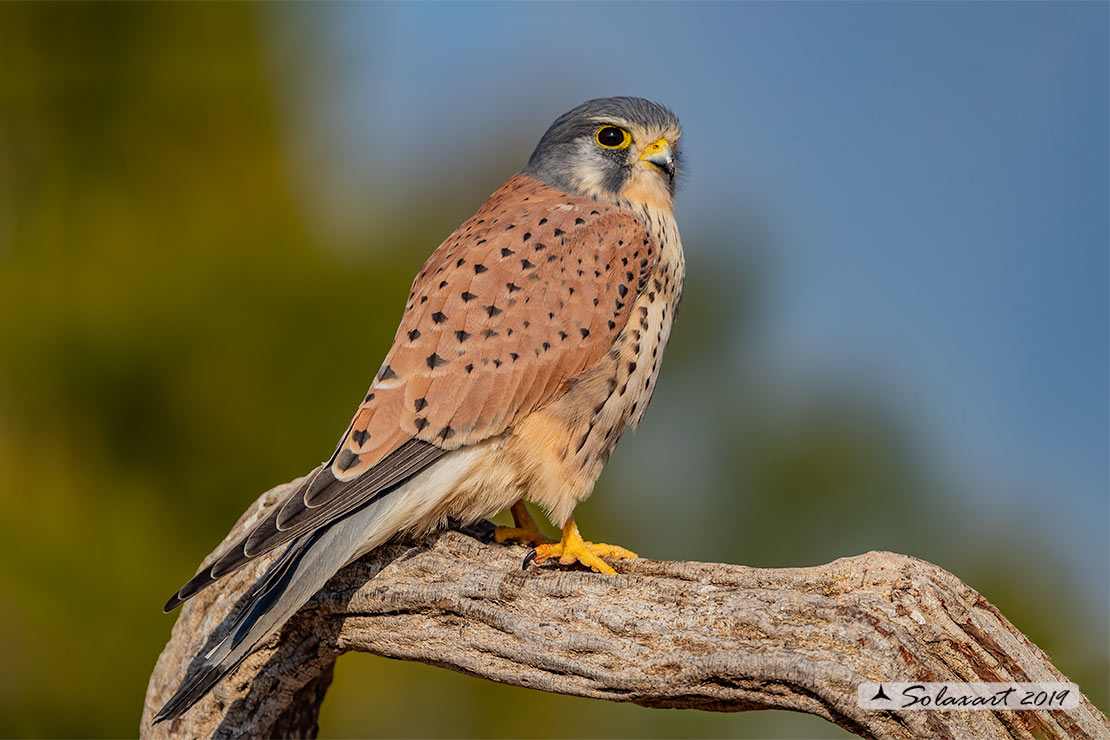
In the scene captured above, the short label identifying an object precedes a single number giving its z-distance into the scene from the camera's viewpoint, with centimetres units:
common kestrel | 571
